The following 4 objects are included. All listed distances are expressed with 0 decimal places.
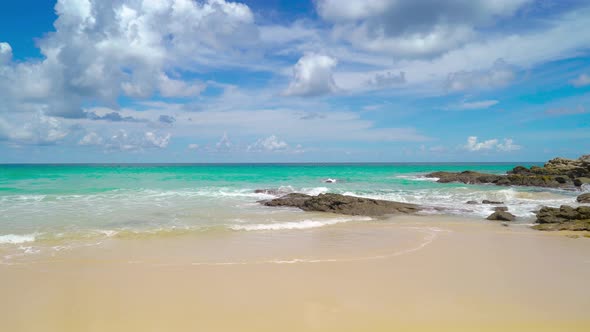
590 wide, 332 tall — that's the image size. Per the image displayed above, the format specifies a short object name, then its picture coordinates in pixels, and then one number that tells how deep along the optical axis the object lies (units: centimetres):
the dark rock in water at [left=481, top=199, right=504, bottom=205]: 1922
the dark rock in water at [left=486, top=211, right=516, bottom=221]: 1366
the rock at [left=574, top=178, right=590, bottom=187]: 3054
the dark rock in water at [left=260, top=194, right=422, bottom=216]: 1570
